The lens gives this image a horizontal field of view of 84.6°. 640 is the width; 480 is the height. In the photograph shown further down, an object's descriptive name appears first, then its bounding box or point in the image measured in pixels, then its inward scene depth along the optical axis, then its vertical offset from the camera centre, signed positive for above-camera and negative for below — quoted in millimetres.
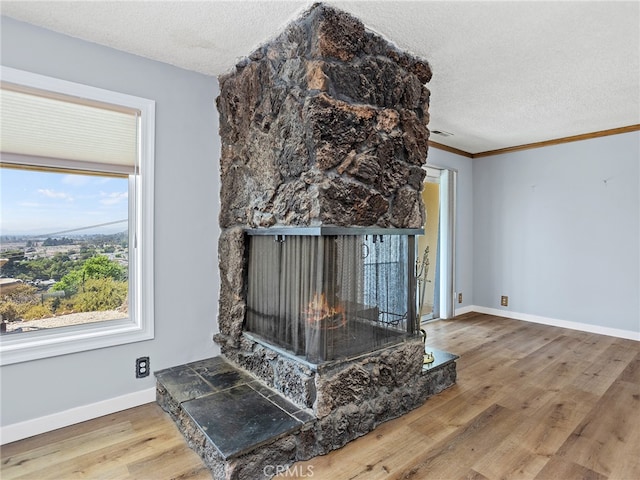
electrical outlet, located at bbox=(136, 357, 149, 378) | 2473 -894
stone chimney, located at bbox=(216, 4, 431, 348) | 1946 +670
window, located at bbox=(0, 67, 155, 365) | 2152 +163
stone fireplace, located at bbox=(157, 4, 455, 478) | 1938 -45
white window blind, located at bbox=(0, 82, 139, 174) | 2119 +712
